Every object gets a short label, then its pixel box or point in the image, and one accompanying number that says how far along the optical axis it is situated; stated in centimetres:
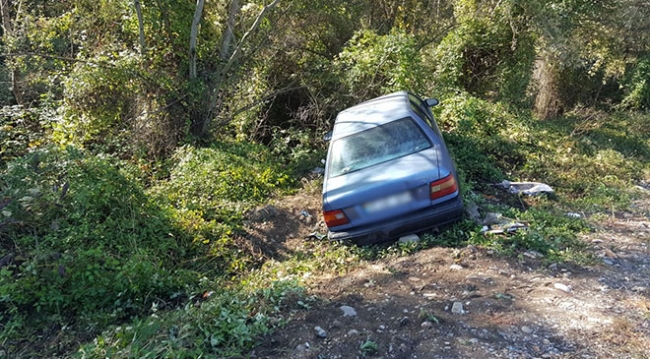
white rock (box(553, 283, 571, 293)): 381
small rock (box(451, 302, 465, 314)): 353
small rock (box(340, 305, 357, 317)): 364
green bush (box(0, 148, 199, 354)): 426
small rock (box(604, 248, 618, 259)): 455
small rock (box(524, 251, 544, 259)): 457
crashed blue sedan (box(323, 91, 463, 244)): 485
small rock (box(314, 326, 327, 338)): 336
